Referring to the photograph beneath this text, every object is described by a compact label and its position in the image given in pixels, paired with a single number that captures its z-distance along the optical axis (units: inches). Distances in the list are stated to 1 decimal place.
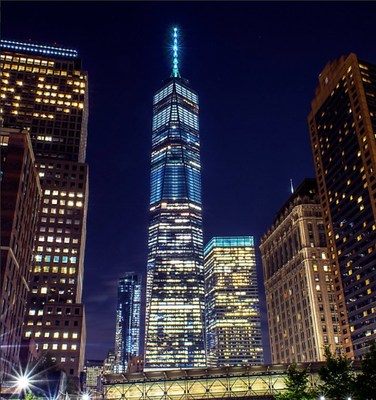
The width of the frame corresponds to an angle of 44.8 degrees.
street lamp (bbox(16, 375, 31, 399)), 3172.0
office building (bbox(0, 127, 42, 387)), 3656.5
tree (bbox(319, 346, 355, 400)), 2332.7
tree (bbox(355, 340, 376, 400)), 2060.8
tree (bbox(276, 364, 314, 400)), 2529.5
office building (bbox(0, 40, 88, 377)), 6407.5
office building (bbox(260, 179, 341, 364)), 7017.7
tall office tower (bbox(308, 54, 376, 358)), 6481.3
